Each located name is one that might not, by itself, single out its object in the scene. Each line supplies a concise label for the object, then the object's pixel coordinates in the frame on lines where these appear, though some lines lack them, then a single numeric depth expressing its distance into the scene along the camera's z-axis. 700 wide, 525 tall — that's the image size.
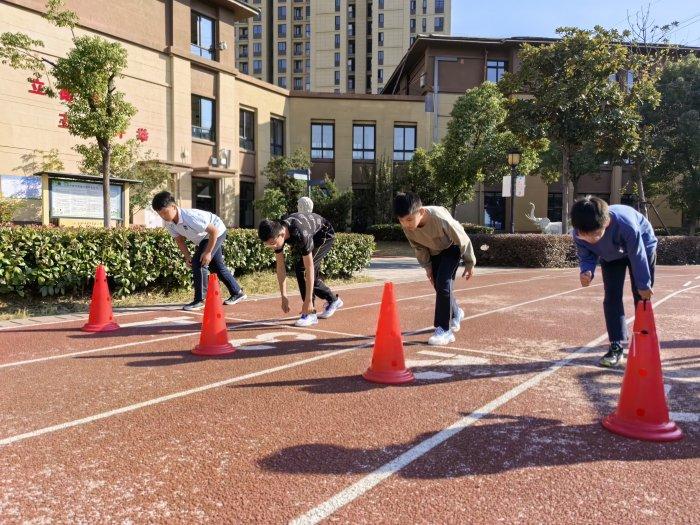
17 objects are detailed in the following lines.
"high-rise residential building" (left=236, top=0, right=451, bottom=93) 77.25
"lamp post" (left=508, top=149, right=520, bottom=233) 19.34
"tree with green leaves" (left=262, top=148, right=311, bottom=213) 26.63
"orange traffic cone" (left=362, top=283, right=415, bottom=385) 4.64
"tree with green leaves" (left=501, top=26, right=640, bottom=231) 17.84
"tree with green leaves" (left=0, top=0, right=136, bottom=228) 10.61
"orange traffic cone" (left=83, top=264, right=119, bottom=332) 6.85
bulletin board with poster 10.52
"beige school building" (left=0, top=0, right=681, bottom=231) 17.55
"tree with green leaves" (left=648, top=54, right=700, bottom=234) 27.56
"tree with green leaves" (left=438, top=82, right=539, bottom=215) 23.72
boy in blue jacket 4.30
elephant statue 23.67
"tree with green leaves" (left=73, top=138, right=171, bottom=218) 17.14
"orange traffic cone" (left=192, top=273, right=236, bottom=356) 5.60
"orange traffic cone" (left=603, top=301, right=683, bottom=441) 3.45
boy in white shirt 7.76
